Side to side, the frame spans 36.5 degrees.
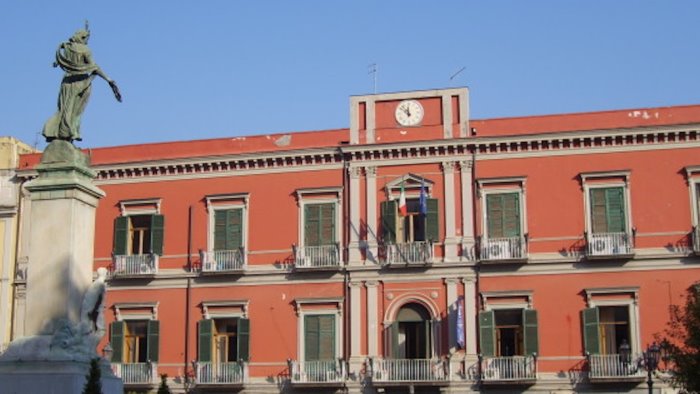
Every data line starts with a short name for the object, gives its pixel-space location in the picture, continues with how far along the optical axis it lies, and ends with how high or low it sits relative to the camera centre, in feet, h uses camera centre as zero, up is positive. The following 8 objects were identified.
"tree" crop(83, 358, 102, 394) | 47.83 -0.30
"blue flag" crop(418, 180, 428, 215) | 106.52 +16.88
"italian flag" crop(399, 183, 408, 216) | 106.93 +16.71
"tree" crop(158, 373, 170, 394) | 73.36 -1.05
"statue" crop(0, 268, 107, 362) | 52.95 +1.72
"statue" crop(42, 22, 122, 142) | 58.18 +15.91
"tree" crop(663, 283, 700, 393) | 74.08 +1.27
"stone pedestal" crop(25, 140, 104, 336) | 54.65 +7.00
